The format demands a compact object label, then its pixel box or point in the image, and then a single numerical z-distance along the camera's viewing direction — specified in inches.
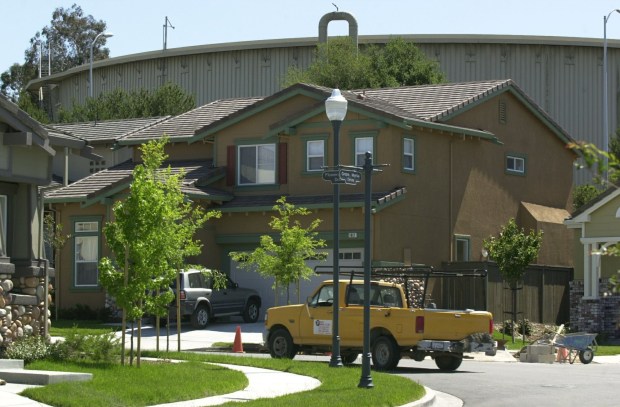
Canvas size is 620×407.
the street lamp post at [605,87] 2348.7
